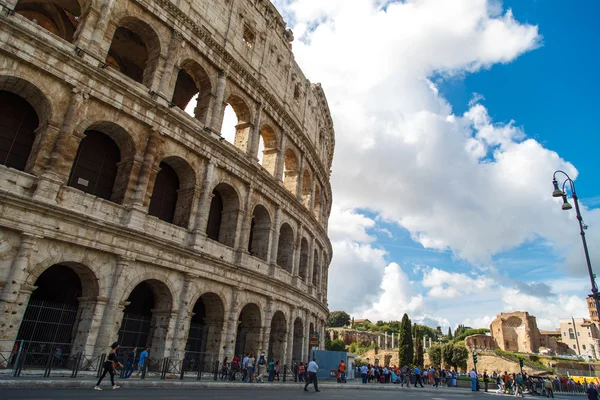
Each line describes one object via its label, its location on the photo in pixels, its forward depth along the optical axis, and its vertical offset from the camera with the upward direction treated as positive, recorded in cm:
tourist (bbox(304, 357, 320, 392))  1423 -45
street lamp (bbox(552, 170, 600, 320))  1109 +477
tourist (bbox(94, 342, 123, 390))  941 -41
